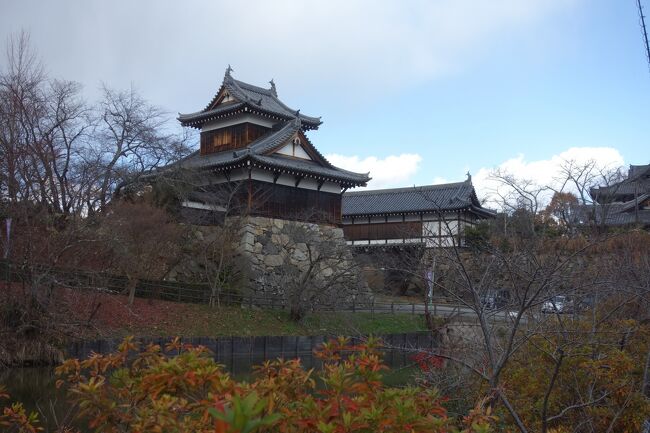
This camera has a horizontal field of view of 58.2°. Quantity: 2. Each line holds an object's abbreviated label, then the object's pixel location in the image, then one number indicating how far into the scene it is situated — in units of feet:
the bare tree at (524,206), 58.18
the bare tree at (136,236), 54.66
